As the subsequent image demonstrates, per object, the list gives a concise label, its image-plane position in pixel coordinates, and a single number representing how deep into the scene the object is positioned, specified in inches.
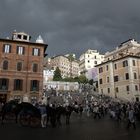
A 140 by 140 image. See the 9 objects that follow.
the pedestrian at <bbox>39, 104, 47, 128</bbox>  415.7
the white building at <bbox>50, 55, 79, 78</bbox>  3736.4
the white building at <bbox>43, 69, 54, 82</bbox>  2778.9
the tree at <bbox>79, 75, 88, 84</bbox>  2351.7
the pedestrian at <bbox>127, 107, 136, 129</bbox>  405.6
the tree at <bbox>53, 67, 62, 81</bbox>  2397.2
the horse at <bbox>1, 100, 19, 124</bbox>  475.9
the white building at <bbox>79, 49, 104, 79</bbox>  3315.3
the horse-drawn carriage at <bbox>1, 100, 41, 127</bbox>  424.5
